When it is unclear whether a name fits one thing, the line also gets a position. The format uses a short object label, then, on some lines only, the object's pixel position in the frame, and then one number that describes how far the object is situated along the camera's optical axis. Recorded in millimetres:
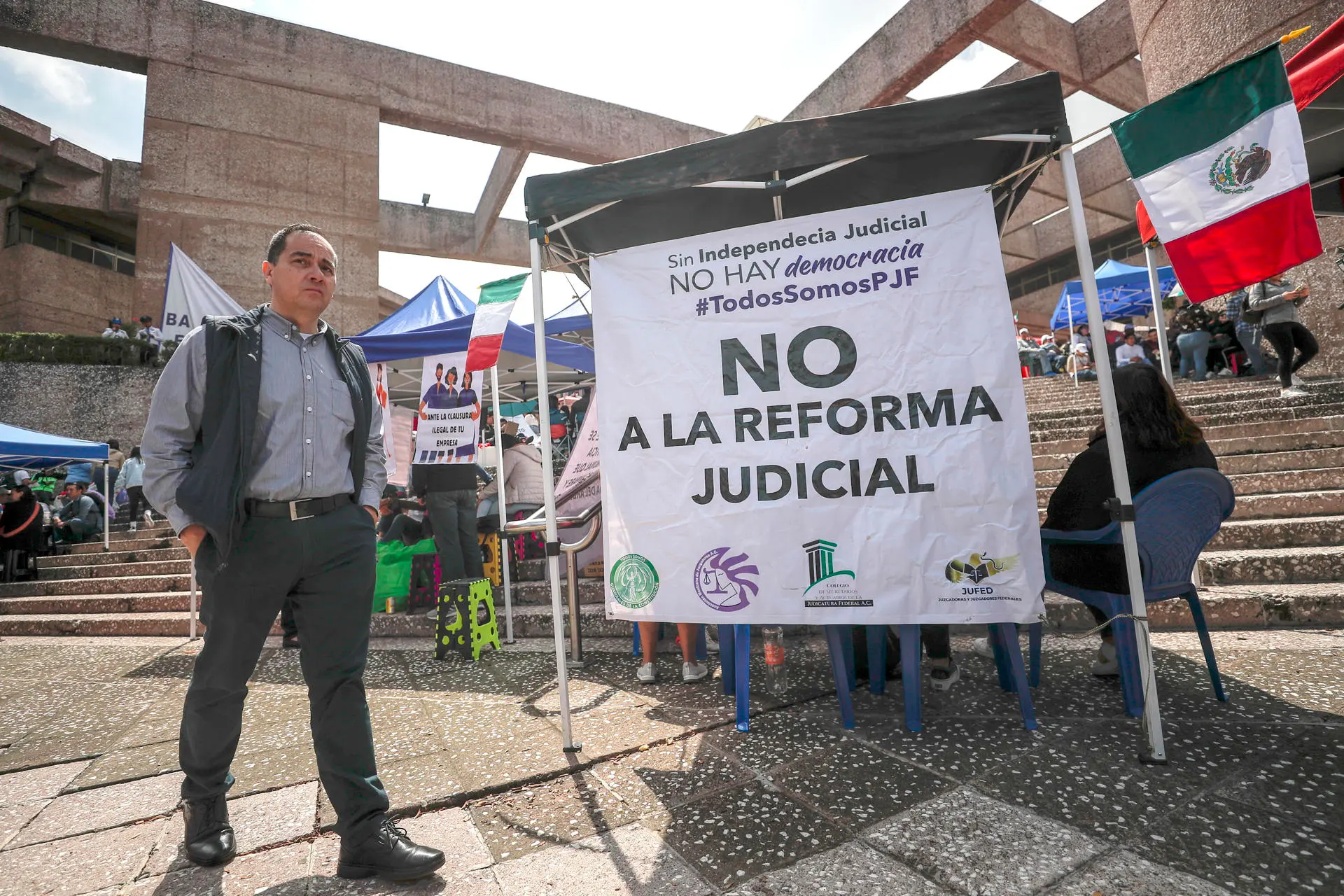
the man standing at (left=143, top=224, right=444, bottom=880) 1997
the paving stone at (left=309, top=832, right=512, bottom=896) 1887
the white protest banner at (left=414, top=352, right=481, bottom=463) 5578
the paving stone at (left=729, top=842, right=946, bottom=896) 1745
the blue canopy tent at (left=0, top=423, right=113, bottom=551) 9461
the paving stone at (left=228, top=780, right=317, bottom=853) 2256
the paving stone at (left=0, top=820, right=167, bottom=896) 2045
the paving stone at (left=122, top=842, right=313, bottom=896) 1954
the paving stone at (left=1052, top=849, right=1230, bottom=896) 1657
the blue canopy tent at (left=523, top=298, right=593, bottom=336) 6070
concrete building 14609
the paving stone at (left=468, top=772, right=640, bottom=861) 2135
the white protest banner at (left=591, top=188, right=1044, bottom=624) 2648
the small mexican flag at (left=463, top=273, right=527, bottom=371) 4395
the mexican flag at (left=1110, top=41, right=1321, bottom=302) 2615
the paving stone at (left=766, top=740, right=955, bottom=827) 2154
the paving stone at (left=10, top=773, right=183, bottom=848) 2453
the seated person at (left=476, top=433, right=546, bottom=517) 6137
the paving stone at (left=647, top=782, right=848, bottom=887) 1913
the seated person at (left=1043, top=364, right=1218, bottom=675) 2854
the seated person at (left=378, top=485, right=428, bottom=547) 5914
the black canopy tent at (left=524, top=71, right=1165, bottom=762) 2568
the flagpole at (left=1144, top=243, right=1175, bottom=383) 3971
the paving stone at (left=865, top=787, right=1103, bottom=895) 1761
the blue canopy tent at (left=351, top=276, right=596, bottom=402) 5785
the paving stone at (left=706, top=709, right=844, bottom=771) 2617
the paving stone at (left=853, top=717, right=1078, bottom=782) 2424
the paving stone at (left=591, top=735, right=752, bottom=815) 2373
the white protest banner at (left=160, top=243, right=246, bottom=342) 7539
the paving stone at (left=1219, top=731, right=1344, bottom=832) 1955
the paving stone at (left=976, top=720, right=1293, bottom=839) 2039
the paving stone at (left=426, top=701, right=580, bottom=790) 2654
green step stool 4594
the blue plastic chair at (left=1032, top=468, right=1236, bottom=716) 2711
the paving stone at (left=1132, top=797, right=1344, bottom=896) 1665
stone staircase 3982
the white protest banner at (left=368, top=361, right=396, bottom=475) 6262
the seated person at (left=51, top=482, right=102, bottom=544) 11242
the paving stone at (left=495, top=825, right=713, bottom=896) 1839
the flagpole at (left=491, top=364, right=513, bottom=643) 5047
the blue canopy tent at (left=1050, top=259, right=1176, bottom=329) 13867
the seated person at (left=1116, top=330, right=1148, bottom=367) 11211
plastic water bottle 3215
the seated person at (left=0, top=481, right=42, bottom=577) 9383
